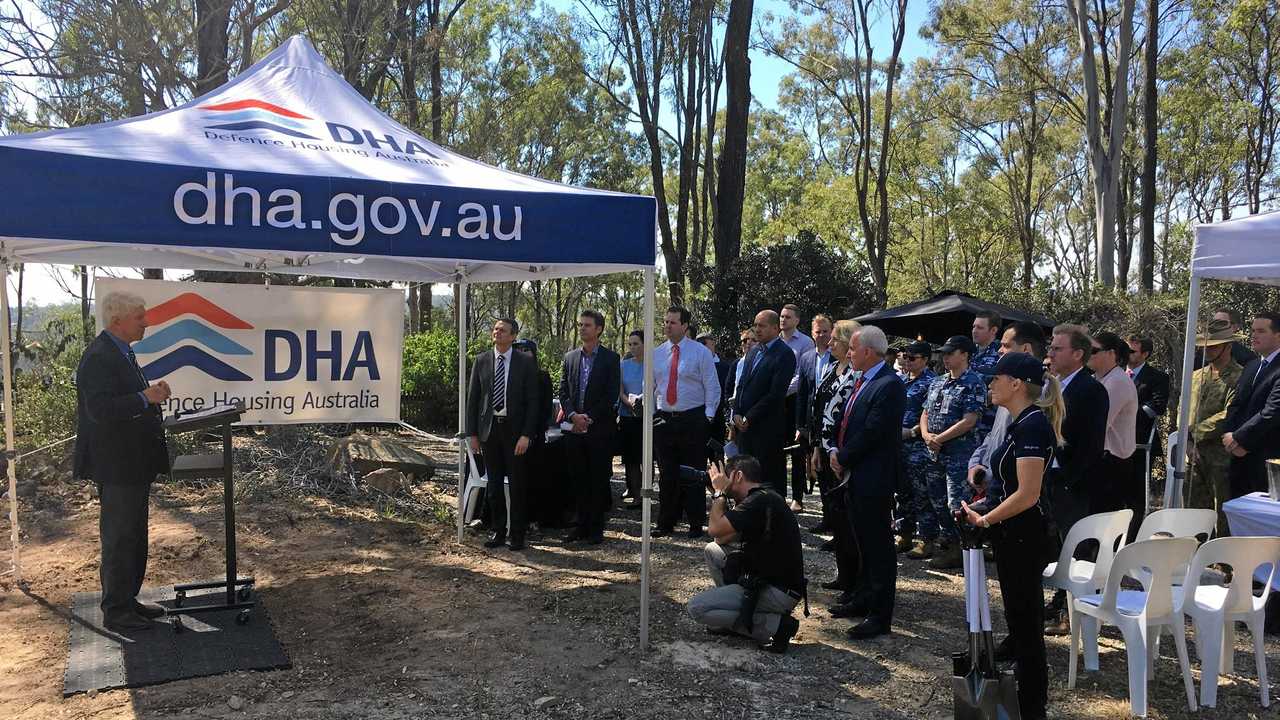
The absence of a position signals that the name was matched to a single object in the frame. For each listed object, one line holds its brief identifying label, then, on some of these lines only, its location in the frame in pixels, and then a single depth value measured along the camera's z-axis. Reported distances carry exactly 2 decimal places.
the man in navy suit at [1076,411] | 4.60
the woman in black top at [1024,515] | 3.44
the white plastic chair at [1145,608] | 3.80
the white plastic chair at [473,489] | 7.15
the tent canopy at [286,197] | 3.65
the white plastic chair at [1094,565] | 4.25
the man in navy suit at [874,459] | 4.70
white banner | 5.98
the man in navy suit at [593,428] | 7.11
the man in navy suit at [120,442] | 4.46
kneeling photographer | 4.56
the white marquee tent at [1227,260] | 4.96
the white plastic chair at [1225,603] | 3.94
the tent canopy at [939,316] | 10.47
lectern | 4.63
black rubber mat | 4.14
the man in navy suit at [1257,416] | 5.35
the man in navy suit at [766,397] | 6.68
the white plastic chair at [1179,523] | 4.38
